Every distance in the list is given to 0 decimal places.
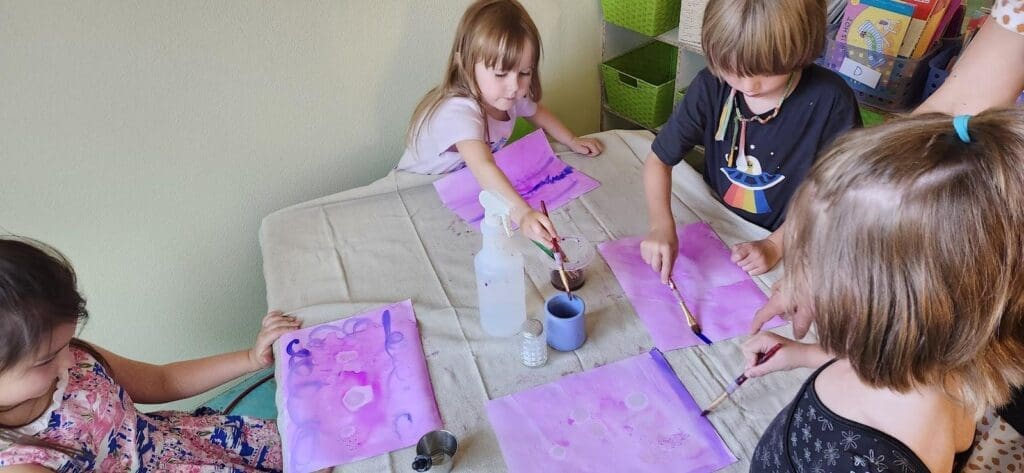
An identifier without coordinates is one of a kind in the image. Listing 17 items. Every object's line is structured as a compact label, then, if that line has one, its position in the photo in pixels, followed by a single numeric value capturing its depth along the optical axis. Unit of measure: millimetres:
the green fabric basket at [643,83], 1764
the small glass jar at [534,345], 917
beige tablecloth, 880
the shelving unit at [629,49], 1718
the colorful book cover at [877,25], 1305
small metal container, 789
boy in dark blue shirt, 997
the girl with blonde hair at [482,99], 1296
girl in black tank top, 478
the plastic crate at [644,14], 1643
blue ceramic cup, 938
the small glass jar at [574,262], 1086
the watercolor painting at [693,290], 991
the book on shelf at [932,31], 1292
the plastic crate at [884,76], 1320
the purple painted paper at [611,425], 803
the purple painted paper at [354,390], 854
